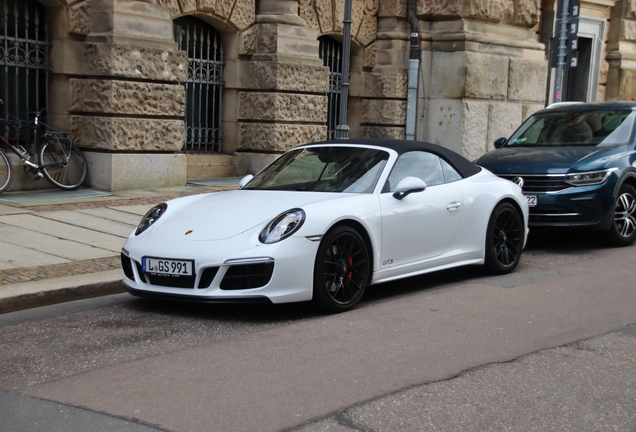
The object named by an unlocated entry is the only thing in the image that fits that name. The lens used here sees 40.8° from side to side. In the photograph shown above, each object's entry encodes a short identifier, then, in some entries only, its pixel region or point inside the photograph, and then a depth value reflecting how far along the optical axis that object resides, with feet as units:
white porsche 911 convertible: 19.65
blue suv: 31.35
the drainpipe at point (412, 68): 57.09
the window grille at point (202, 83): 47.60
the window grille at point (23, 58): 39.11
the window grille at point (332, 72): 56.08
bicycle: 38.04
